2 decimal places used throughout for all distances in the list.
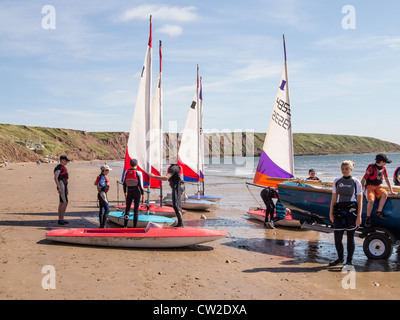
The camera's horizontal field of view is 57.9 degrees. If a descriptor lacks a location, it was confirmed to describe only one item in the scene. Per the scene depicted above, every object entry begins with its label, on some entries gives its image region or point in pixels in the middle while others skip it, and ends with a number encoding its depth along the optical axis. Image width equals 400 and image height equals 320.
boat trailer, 7.70
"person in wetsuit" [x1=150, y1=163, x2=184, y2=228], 10.04
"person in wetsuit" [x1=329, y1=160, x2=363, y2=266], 6.75
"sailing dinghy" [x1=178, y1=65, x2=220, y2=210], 18.06
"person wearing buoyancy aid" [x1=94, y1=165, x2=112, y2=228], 9.56
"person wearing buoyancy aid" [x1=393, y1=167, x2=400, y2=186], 9.62
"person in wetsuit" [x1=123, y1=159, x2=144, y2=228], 9.55
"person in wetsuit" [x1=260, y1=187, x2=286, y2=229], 11.52
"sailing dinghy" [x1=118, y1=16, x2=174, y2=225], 11.71
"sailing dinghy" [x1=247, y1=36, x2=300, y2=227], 12.43
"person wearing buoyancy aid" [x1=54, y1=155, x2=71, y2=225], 10.04
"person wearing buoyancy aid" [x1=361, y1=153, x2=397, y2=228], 7.71
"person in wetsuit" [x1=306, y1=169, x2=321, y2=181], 10.88
